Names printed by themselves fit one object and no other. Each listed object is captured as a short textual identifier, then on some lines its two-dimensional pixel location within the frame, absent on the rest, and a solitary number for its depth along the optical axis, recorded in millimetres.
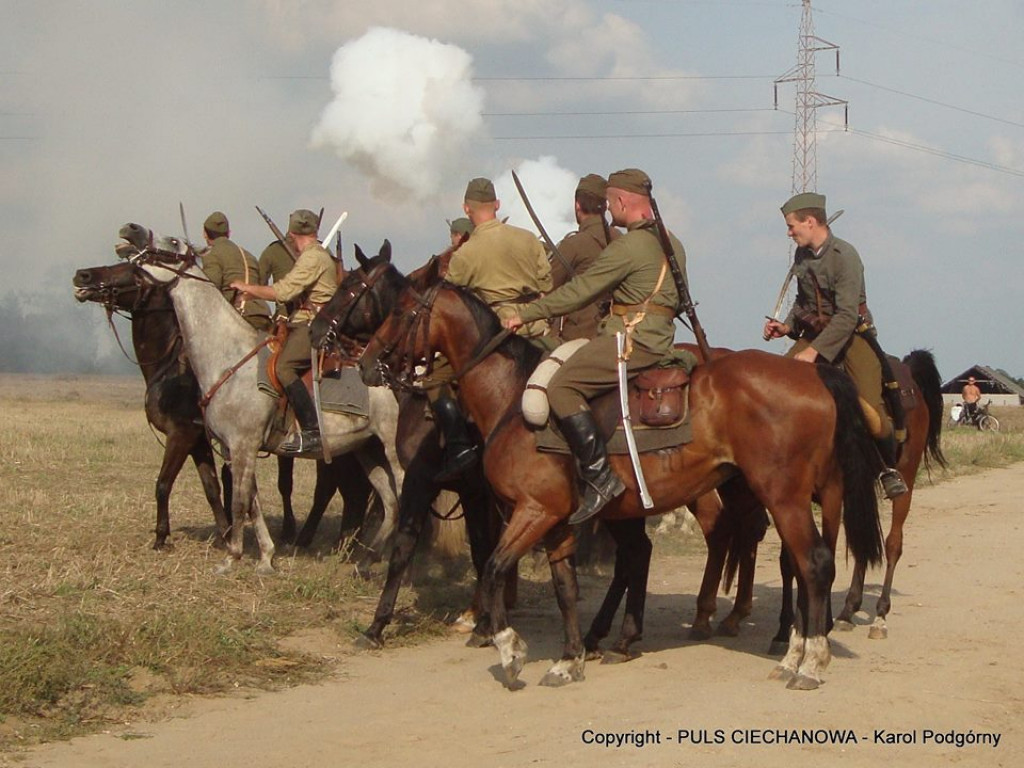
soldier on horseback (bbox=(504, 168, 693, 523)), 8430
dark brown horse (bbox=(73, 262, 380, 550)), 12258
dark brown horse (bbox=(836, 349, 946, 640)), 10484
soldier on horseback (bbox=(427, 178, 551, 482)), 9812
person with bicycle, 44375
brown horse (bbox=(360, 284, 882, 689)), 8414
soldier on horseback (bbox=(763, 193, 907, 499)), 9914
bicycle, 42156
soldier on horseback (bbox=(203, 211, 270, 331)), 13328
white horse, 11805
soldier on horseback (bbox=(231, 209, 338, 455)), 11695
